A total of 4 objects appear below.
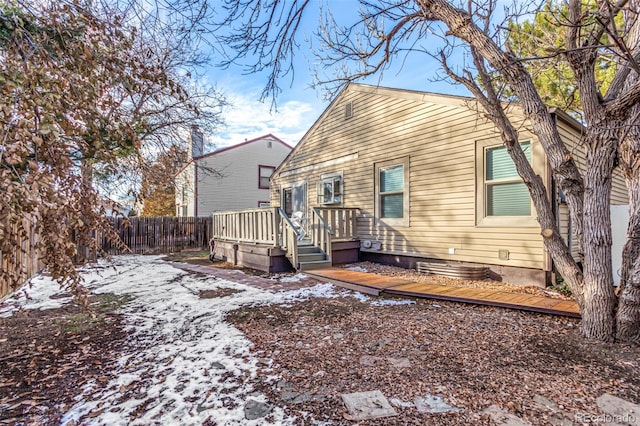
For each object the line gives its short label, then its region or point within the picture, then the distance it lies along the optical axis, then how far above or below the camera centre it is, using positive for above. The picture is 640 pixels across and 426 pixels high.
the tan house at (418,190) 5.34 +0.54
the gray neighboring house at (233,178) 16.12 +2.00
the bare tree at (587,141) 2.76 +0.68
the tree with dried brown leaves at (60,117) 1.70 +0.64
